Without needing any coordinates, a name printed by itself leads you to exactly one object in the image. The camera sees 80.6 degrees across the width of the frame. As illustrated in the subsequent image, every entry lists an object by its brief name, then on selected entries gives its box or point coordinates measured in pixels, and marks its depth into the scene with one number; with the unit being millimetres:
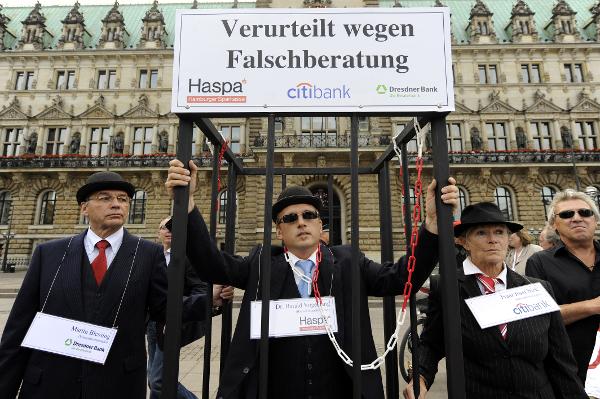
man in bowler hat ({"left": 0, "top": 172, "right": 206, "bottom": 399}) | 2195
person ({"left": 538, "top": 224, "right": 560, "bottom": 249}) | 3517
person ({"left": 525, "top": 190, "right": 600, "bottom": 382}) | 2664
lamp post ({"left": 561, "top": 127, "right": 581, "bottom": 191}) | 25016
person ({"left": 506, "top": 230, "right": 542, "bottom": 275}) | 4779
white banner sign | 1939
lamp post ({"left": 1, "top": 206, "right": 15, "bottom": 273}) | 21995
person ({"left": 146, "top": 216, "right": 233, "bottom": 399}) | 3139
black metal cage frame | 1801
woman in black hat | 2055
